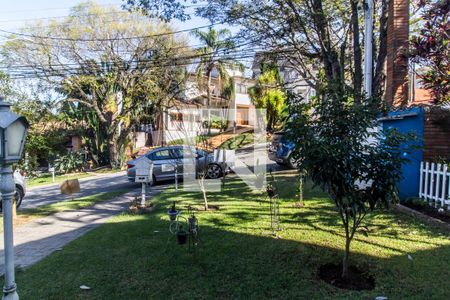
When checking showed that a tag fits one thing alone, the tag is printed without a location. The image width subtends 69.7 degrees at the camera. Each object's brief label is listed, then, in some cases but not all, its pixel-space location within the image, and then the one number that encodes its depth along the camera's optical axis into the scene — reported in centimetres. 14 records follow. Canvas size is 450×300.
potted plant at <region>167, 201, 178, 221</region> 517
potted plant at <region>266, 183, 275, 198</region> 571
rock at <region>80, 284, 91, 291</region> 388
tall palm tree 2514
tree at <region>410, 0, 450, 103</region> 658
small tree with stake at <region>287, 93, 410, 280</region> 336
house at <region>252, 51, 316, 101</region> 1352
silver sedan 1270
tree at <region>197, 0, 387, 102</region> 902
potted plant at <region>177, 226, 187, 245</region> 497
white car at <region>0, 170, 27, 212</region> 915
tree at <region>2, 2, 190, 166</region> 1925
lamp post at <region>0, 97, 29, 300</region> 295
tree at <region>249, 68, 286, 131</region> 2253
